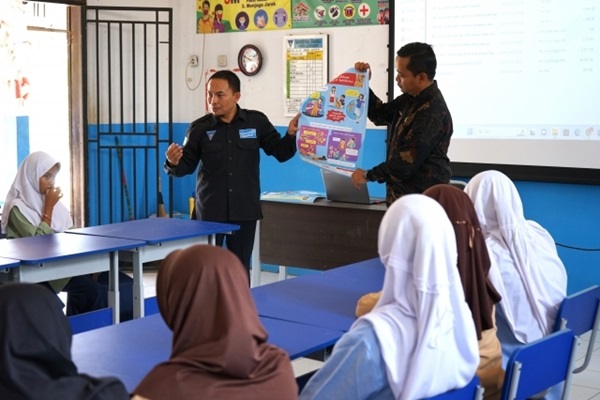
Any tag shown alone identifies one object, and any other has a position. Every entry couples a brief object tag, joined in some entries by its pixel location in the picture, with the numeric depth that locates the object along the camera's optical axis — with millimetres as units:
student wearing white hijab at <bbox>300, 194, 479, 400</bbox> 2172
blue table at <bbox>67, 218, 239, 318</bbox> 4469
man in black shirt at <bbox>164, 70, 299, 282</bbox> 4891
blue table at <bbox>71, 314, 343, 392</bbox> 2348
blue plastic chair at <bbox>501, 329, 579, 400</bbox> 2377
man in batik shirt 4246
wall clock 7355
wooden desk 5461
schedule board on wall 6902
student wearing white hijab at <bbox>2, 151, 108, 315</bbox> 4586
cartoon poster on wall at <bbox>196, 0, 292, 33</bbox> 7188
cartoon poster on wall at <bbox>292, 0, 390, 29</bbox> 6531
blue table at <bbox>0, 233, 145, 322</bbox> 3879
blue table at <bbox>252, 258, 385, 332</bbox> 2926
